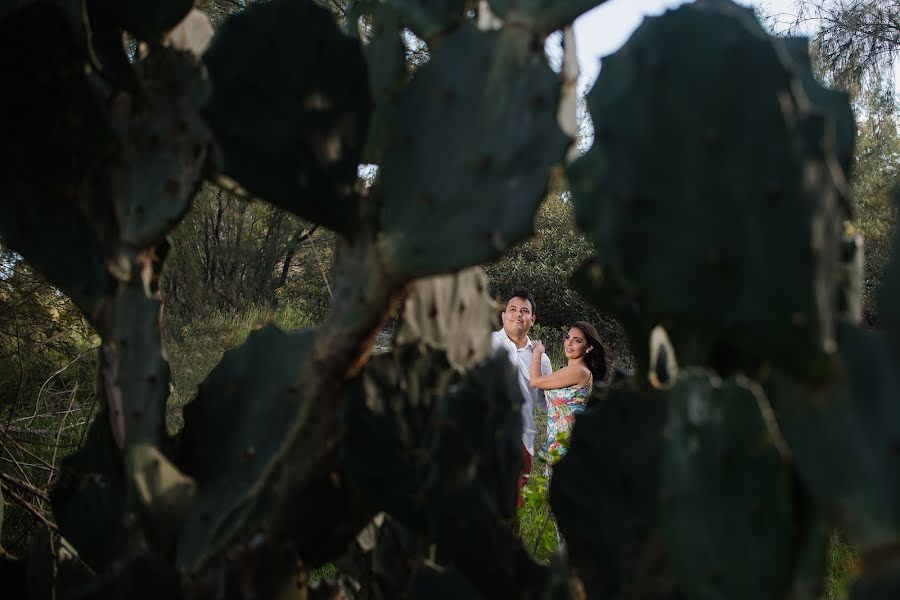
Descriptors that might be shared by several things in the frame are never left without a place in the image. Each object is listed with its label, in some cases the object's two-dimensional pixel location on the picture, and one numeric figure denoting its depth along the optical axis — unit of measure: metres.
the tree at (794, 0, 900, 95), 8.30
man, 4.85
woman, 4.65
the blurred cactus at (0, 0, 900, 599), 0.66
